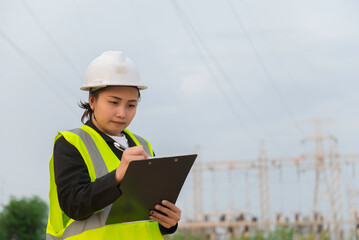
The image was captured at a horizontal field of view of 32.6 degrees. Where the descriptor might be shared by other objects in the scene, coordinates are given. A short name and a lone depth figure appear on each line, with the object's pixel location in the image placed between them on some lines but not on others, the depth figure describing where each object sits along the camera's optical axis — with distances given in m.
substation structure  25.17
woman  2.18
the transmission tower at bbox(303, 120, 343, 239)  28.61
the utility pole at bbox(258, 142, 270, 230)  28.75
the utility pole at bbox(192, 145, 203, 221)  29.08
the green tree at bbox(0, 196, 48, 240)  15.62
